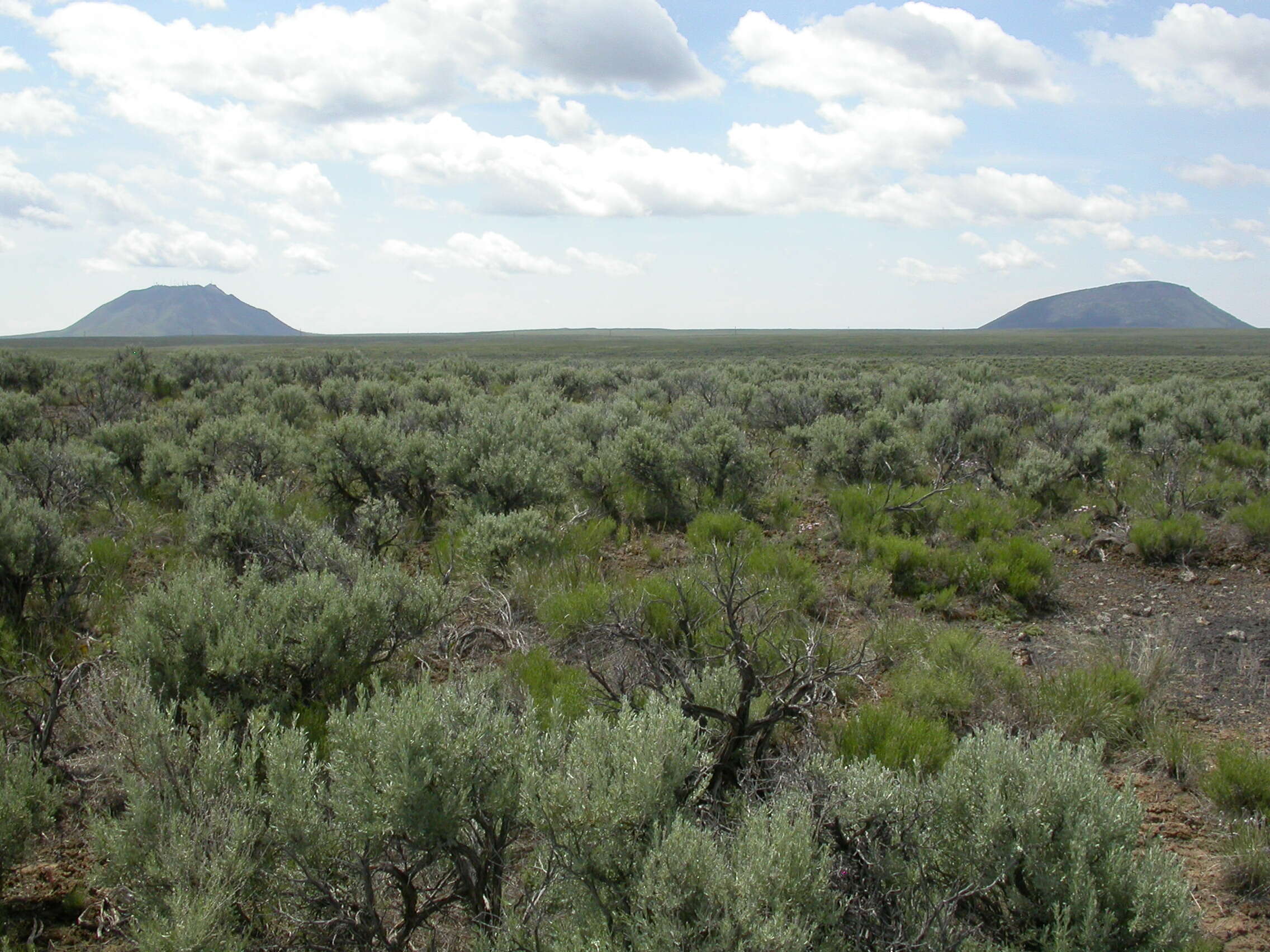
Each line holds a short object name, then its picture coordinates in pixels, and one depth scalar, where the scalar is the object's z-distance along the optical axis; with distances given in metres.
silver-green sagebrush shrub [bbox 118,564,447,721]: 3.93
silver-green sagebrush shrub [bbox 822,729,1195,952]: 2.37
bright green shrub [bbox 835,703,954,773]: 3.82
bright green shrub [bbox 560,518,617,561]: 7.34
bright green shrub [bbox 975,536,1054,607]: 6.82
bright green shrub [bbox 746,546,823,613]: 6.13
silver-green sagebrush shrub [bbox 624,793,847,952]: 2.22
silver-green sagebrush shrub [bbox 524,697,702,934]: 2.51
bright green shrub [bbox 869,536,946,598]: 7.10
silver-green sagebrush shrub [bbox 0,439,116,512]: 7.36
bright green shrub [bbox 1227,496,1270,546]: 8.16
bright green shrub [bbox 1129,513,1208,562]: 7.88
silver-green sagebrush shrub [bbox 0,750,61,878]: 2.92
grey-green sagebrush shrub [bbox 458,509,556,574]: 6.72
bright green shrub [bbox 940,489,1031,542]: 8.16
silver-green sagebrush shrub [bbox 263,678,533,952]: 2.63
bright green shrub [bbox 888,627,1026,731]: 4.50
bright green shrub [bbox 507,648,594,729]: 4.18
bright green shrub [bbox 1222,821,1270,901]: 3.27
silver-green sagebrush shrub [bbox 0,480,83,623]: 5.33
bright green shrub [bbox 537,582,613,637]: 5.49
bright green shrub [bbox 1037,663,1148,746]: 4.39
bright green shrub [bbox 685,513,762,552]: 7.65
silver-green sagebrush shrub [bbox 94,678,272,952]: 2.46
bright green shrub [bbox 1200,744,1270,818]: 3.75
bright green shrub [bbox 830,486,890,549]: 7.88
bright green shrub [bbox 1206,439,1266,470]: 11.19
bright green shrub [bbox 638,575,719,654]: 5.35
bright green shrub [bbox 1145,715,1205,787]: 4.06
